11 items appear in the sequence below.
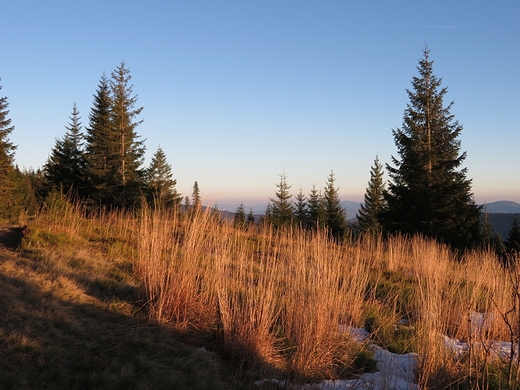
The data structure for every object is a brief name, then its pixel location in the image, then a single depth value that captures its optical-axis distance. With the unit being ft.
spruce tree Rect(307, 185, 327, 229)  124.67
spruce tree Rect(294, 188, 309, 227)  124.94
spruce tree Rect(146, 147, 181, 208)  122.31
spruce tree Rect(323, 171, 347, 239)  127.54
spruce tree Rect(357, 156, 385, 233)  129.29
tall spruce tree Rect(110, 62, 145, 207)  83.24
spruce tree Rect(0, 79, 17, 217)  71.15
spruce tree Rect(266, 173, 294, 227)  122.21
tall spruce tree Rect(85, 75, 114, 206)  82.53
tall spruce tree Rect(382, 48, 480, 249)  61.57
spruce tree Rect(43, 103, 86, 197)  89.56
